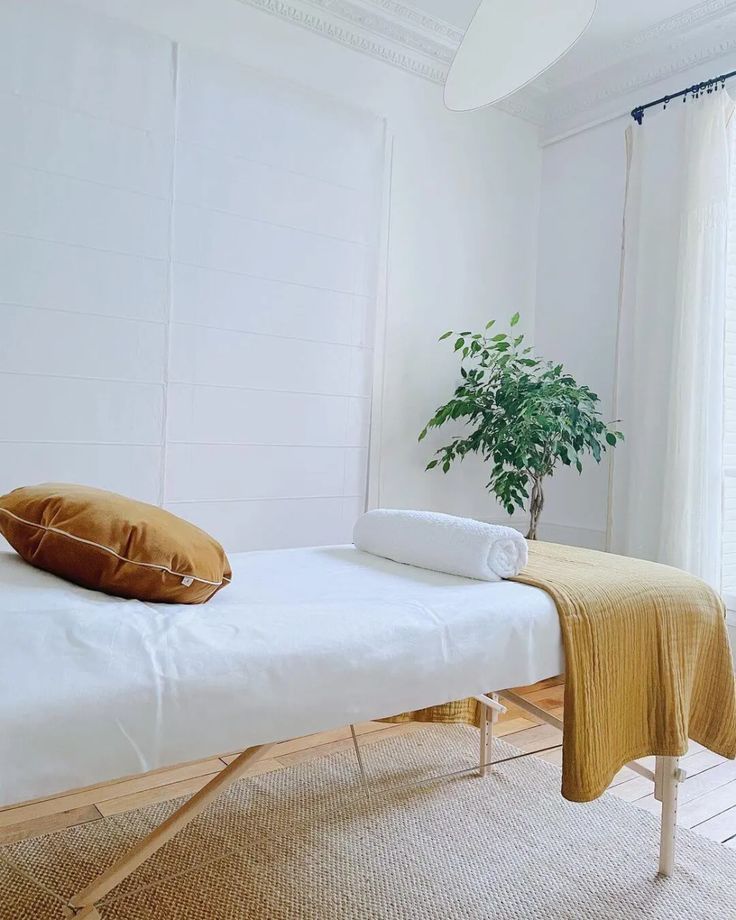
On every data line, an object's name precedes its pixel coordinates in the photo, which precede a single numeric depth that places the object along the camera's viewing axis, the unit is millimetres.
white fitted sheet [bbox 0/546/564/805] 948
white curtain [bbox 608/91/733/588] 3049
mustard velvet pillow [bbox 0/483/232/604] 1274
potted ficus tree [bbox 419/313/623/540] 3131
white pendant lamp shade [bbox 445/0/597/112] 1479
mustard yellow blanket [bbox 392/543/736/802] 1493
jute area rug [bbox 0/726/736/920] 1585
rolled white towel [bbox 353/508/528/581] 1625
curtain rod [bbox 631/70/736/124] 3096
